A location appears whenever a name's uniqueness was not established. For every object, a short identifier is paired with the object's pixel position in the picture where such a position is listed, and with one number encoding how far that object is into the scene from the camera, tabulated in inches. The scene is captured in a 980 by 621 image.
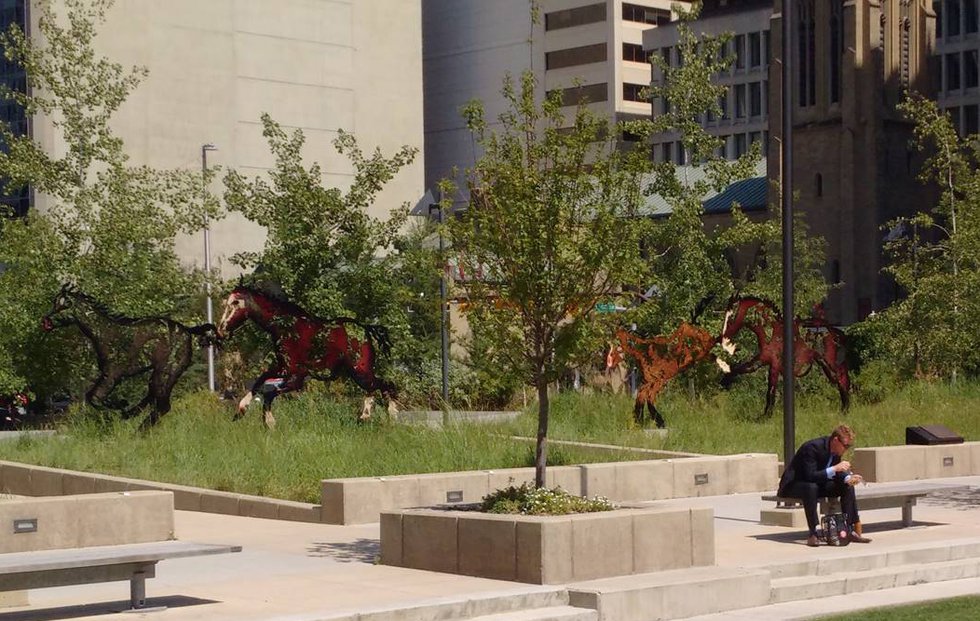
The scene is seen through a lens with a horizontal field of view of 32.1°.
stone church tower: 3449.8
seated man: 639.8
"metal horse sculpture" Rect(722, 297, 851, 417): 1217.4
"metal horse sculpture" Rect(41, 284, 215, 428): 1031.6
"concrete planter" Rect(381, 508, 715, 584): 535.5
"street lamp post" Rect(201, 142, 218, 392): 2037.8
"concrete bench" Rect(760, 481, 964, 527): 679.1
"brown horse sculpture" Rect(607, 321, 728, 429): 1129.4
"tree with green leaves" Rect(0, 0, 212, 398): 1295.5
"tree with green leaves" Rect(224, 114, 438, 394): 1275.8
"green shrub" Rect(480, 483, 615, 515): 571.8
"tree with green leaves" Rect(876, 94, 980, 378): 1568.7
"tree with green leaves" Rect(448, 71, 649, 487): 613.3
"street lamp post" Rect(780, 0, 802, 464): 733.3
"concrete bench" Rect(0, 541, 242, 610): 461.4
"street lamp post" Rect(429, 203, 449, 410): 1304.1
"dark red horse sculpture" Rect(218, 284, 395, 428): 1052.5
